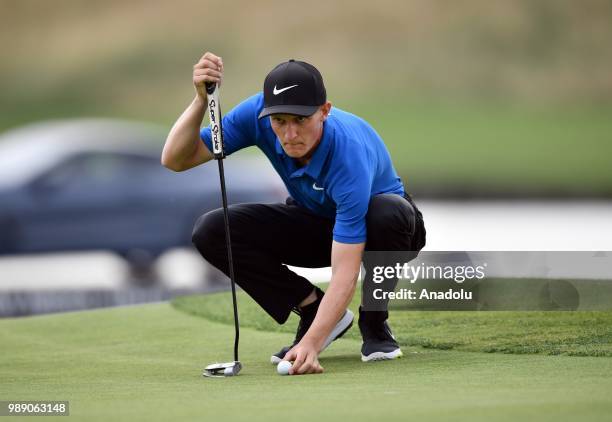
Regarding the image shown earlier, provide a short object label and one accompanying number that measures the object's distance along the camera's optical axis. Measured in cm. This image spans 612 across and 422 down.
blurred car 3312
